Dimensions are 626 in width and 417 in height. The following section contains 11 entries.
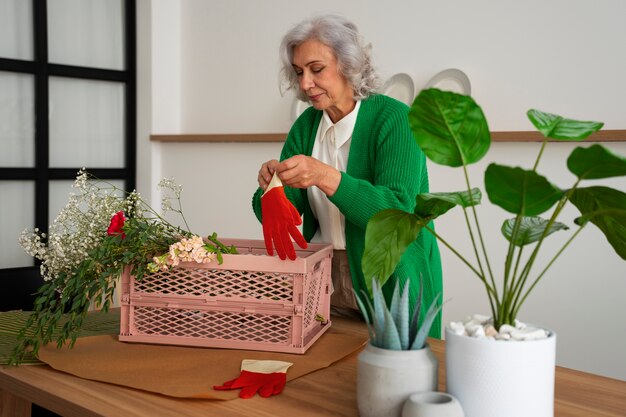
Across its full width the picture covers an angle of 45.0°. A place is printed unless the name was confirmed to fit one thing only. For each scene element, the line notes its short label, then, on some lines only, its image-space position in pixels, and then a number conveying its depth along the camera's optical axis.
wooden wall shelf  2.86
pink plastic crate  1.62
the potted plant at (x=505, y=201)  1.06
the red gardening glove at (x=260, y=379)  1.35
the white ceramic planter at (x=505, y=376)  1.10
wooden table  1.28
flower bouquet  1.60
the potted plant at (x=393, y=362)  1.15
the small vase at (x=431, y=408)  1.07
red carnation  1.69
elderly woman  1.88
